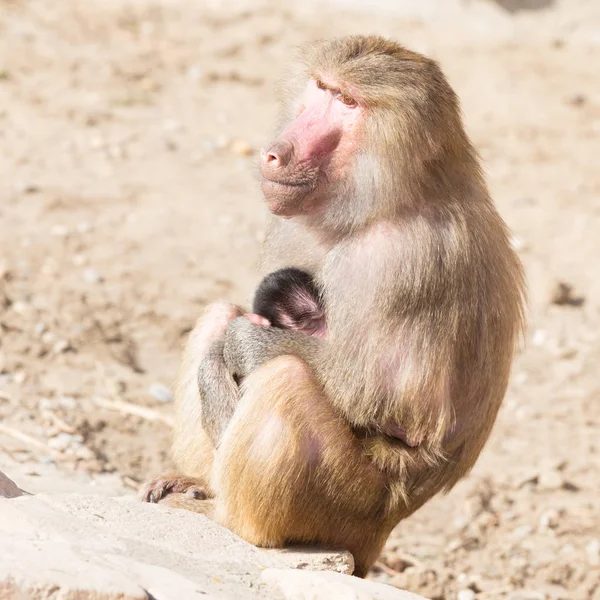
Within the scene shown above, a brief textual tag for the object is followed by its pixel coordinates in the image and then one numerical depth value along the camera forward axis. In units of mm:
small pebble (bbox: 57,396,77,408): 9617
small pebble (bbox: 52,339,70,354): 10461
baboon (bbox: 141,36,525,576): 6777
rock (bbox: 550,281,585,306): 13227
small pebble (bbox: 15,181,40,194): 13266
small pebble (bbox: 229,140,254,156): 15602
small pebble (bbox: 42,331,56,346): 10516
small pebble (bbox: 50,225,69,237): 12570
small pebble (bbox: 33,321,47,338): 10570
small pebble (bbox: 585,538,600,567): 9398
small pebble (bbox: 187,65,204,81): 17547
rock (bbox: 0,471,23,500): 6543
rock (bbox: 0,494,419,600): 5187
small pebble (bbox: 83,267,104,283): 11820
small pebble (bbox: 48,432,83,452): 8891
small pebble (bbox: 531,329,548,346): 12844
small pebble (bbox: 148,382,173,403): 10281
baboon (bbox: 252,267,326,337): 7500
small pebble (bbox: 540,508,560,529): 9898
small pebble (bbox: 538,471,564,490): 10414
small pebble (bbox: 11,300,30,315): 10836
